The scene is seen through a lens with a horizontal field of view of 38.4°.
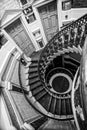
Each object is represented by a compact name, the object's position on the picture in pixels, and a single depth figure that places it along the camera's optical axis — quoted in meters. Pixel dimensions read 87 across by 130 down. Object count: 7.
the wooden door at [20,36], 5.36
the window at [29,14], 5.20
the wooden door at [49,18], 5.50
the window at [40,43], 6.63
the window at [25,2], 4.88
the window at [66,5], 5.23
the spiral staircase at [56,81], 5.05
